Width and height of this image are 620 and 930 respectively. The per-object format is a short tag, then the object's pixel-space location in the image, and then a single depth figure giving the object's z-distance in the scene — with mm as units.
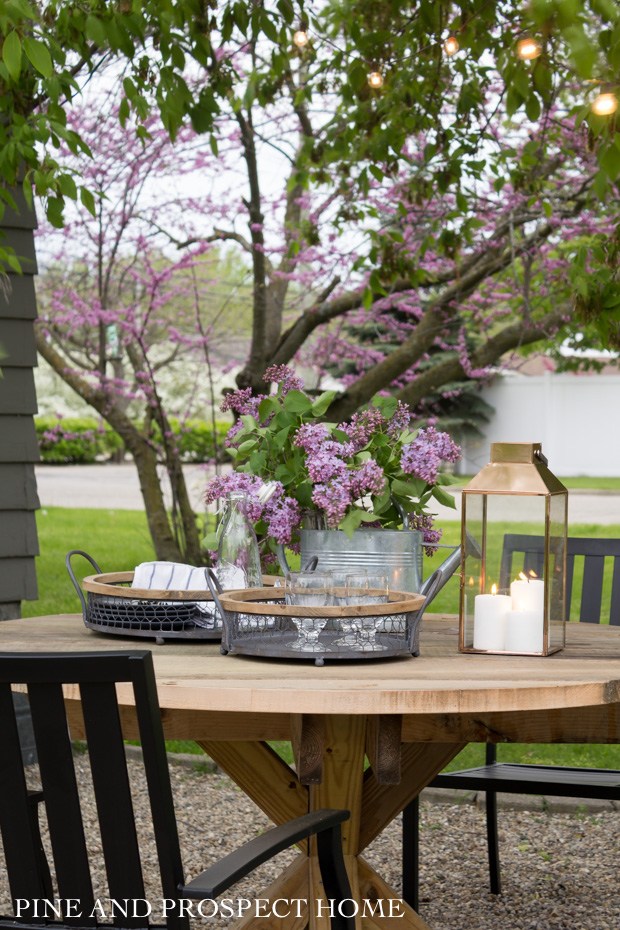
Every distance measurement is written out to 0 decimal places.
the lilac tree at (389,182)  3658
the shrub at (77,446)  21172
